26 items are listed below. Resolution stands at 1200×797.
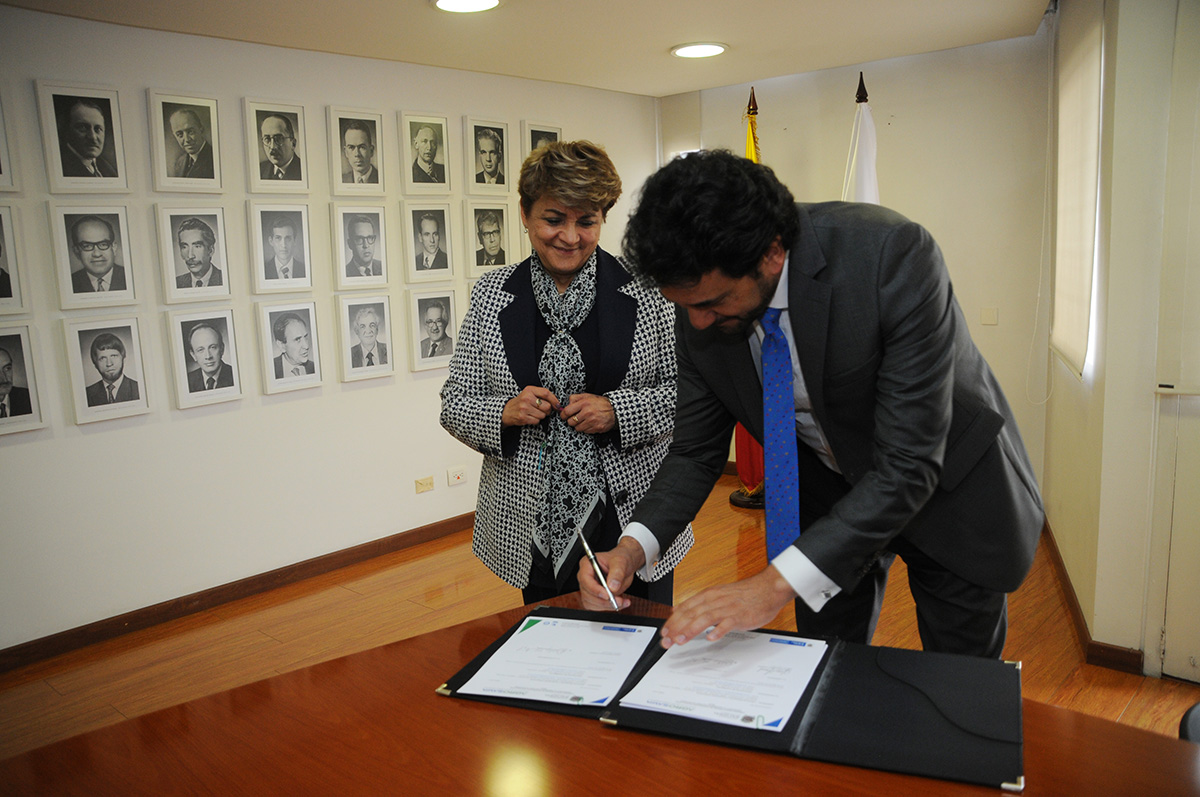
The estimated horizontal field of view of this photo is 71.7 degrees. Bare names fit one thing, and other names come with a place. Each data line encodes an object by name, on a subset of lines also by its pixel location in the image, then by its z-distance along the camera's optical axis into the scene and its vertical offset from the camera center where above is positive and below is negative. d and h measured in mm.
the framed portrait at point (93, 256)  3379 +185
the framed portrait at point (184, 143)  3596 +676
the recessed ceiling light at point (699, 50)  4297 +1181
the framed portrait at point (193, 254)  3676 +192
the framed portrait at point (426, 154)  4500 +728
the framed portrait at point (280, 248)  3965 +220
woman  1923 -250
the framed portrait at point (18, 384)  3270 -316
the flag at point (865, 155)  4719 +648
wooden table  984 -618
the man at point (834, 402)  1248 -228
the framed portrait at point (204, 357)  3746 -279
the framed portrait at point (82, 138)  3305 +659
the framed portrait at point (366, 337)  4352 -248
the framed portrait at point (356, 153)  4211 +702
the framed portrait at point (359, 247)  4277 +225
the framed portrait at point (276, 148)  3912 +693
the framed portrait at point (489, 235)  4859 +295
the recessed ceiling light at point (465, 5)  3291 +1115
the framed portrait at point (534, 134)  5070 +915
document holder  998 -581
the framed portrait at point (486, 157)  4785 +746
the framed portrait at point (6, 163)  3203 +542
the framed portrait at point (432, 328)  4648 -228
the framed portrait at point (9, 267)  3232 +144
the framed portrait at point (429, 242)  4566 +252
